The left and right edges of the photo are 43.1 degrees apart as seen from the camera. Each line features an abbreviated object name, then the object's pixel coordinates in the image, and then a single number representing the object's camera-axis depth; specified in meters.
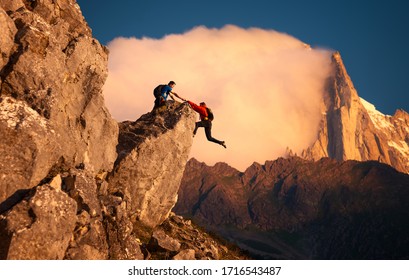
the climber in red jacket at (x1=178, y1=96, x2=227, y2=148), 45.44
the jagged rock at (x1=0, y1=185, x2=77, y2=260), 23.69
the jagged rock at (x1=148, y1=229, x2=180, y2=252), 33.09
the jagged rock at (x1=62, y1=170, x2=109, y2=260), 26.52
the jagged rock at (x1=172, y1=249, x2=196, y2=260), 31.77
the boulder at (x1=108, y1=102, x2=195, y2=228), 41.03
